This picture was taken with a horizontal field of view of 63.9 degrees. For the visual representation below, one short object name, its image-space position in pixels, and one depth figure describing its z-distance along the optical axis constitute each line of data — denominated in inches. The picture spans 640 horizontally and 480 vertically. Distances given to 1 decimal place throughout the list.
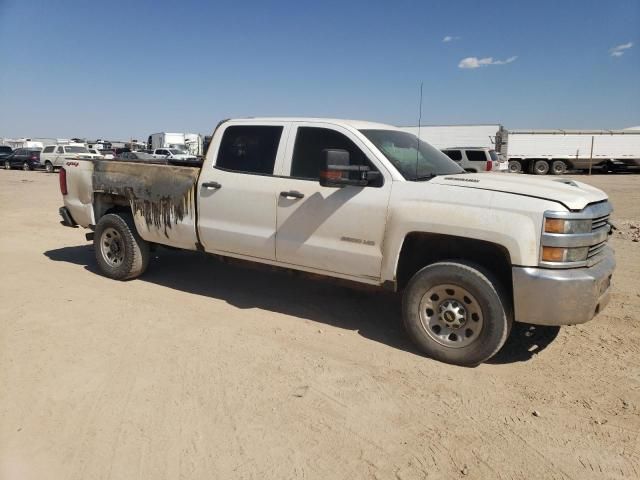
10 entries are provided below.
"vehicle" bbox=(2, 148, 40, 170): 1368.1
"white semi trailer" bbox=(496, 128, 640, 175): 1296.8
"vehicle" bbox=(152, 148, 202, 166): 1465.3
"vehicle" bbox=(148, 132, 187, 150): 1725.3
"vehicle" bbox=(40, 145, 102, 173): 1302.9
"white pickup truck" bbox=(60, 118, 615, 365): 144.3
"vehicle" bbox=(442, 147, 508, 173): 909.2
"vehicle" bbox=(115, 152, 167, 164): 1127.8
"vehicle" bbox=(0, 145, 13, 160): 1547.7
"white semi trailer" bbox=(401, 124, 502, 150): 1331.2
